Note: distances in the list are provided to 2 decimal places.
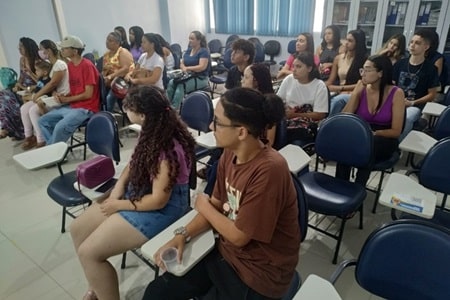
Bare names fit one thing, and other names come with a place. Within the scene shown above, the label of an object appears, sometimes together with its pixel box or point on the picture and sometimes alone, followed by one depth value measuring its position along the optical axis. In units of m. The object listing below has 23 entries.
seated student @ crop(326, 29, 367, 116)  3.37
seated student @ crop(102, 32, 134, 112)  4.05
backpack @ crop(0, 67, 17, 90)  4.00
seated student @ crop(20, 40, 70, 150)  3.27
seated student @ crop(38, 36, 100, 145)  3.14
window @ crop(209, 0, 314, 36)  5.87
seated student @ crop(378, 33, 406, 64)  3.49
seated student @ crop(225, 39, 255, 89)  3.01
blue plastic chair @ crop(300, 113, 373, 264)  1.82
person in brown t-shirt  1.07
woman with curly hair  1.44
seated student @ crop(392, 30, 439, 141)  3.00
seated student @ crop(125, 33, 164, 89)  3.68
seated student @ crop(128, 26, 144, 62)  4.88
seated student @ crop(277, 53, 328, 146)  2.52
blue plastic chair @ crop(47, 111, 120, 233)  1.93
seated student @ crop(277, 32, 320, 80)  3.76
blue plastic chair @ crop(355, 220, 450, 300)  0.99
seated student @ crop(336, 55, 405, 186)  2.23
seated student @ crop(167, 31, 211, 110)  4.27
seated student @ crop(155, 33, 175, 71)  4.64
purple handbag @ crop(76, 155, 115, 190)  1.75
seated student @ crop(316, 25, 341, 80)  3.84
